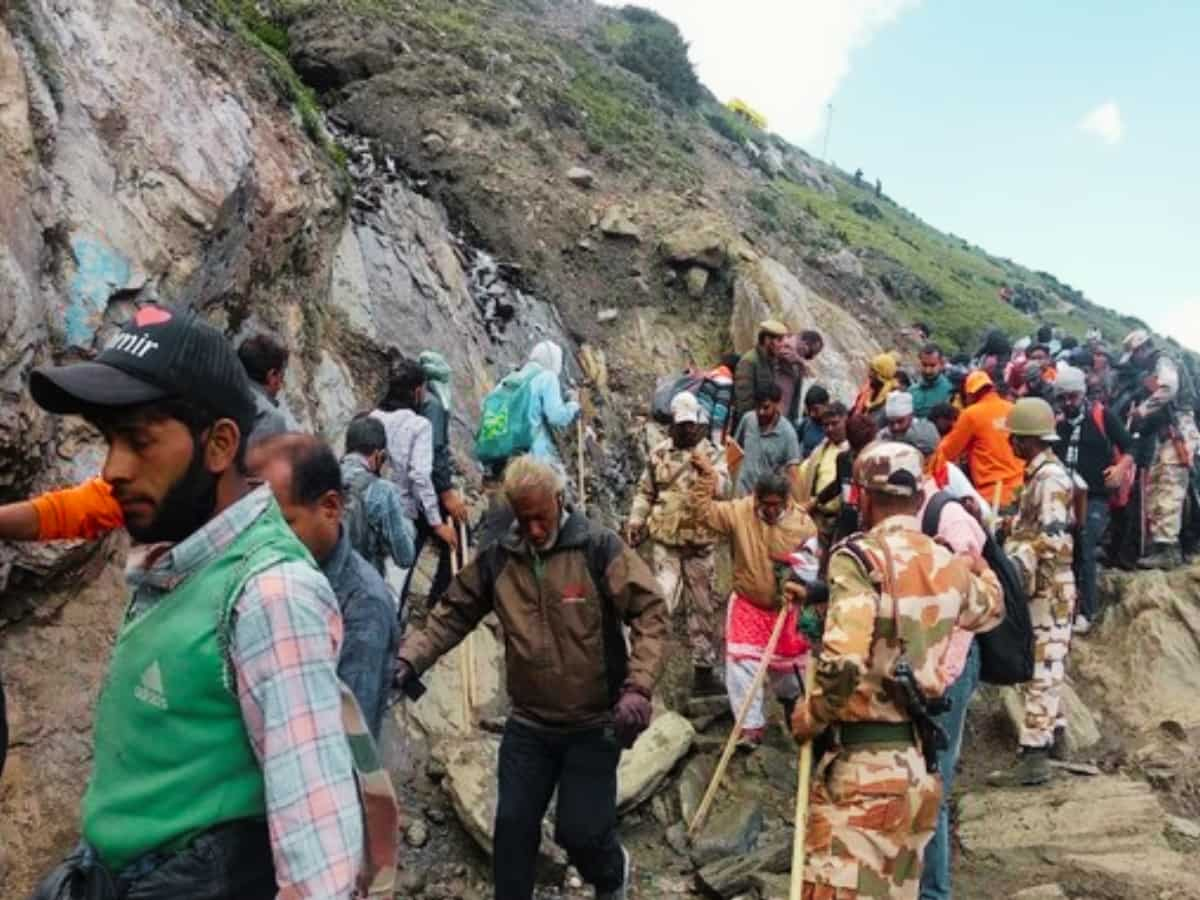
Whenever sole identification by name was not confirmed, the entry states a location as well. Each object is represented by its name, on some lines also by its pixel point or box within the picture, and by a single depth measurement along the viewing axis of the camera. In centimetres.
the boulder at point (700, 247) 1562
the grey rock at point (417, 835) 586
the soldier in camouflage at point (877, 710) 375
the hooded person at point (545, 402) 780
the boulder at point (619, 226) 1586
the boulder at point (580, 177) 1672
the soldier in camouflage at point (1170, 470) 1120
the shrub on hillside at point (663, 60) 3294
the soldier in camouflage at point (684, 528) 777
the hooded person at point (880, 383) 951
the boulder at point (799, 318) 1515
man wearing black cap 179
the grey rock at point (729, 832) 625
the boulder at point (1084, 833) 604
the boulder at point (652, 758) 665
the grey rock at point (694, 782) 668
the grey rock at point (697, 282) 1552
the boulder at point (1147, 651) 930
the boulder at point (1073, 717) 829
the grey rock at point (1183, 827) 655
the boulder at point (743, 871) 585
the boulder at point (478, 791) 568
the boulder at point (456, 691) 694
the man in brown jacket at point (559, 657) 429
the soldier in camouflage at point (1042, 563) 670
